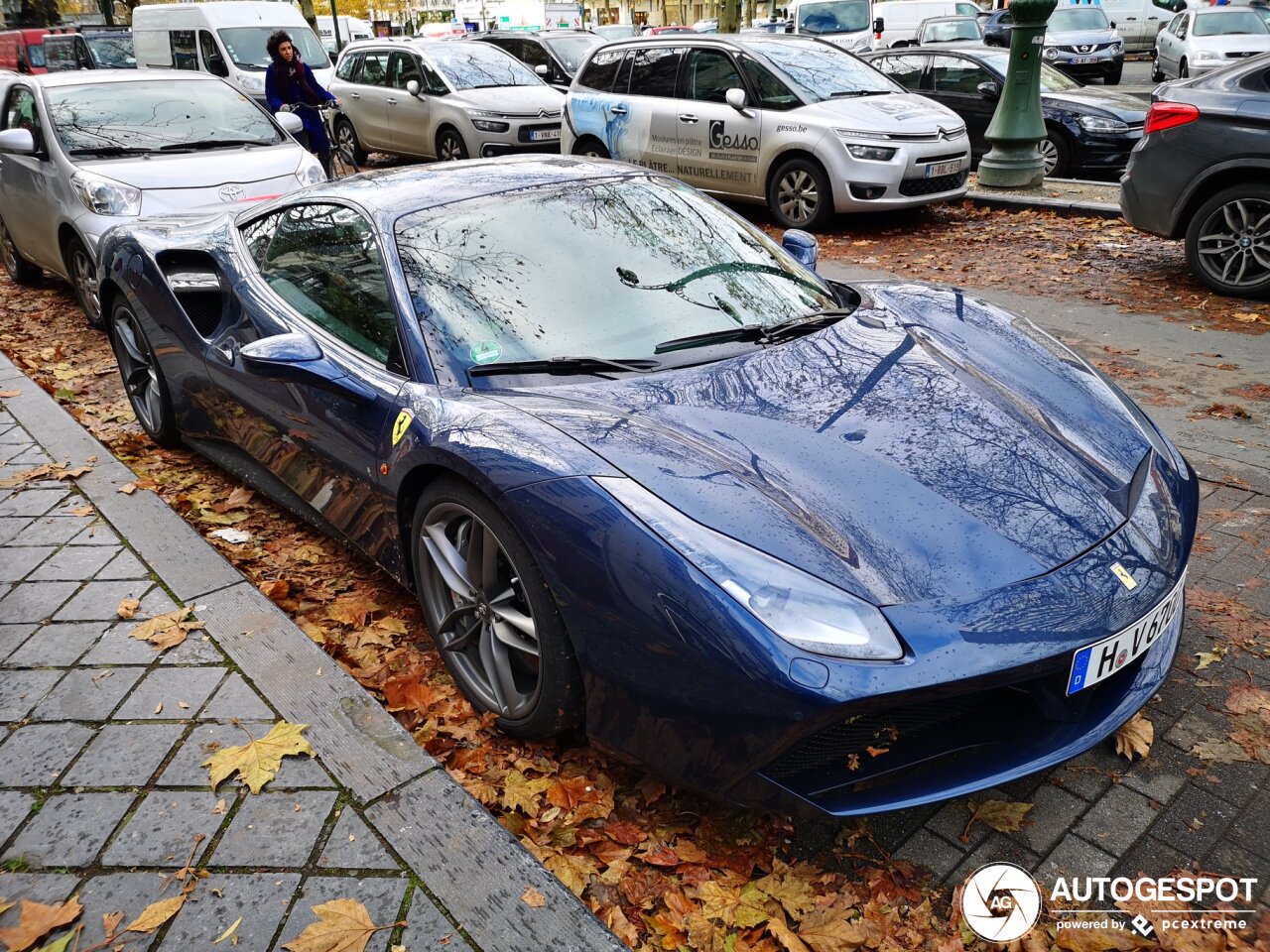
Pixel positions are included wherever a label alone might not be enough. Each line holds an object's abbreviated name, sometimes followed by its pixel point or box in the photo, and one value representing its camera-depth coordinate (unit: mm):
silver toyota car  6754
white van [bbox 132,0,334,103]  15219
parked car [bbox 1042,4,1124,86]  21094
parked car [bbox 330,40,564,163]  12312
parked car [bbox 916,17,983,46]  19203
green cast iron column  9477
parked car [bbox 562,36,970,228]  8820
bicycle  10671
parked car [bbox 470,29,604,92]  16172
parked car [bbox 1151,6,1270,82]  19609
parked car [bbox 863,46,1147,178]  10820
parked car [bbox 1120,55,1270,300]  6363
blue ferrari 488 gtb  2098
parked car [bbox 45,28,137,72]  19156
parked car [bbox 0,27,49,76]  20844
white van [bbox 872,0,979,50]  22078
